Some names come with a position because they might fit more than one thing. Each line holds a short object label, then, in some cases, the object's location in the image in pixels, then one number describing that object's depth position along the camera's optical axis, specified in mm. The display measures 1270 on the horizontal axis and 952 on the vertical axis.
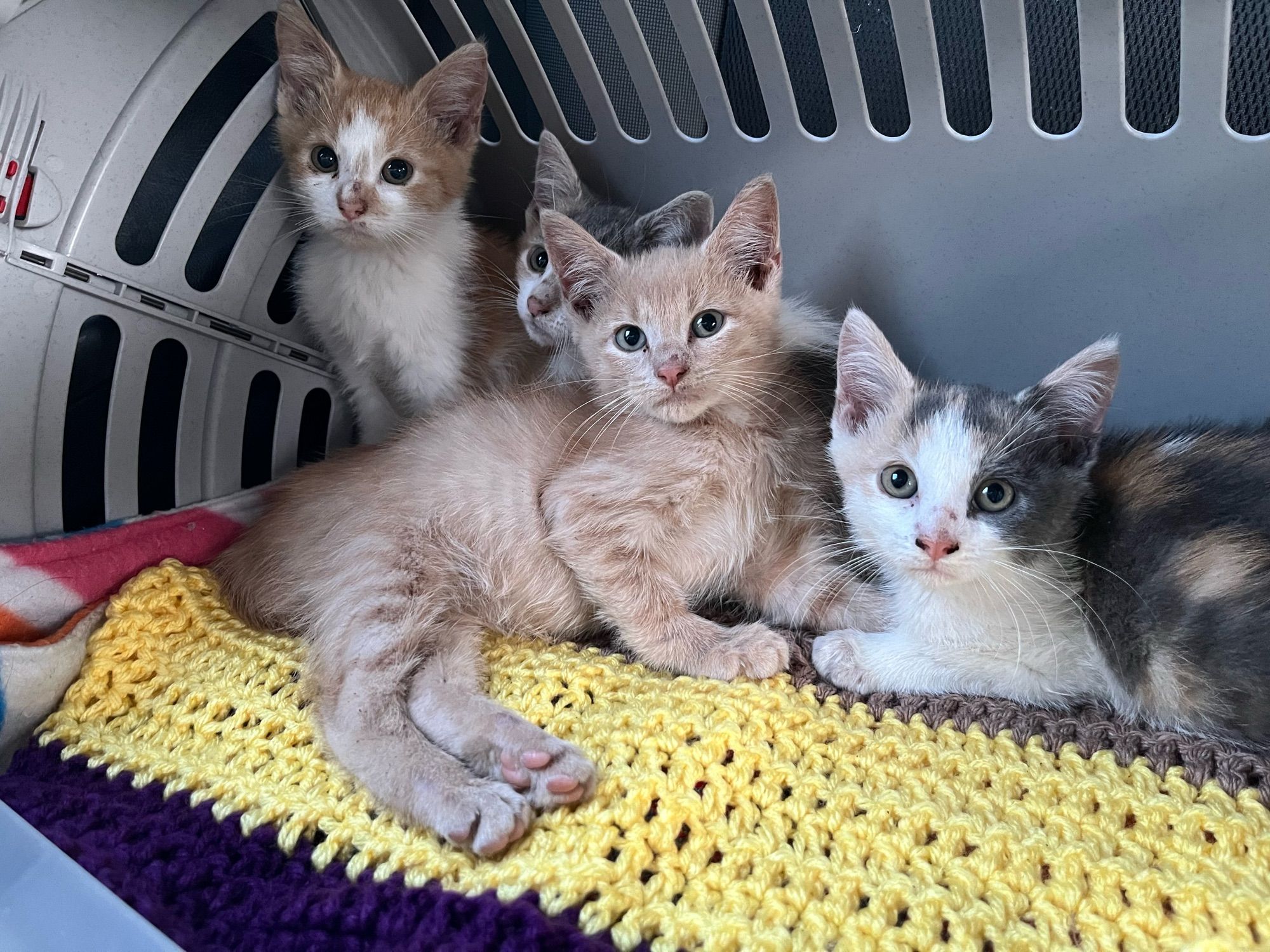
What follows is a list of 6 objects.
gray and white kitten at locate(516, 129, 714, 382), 407
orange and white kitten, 404
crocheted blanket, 235
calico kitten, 287
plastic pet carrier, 322
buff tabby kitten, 343
